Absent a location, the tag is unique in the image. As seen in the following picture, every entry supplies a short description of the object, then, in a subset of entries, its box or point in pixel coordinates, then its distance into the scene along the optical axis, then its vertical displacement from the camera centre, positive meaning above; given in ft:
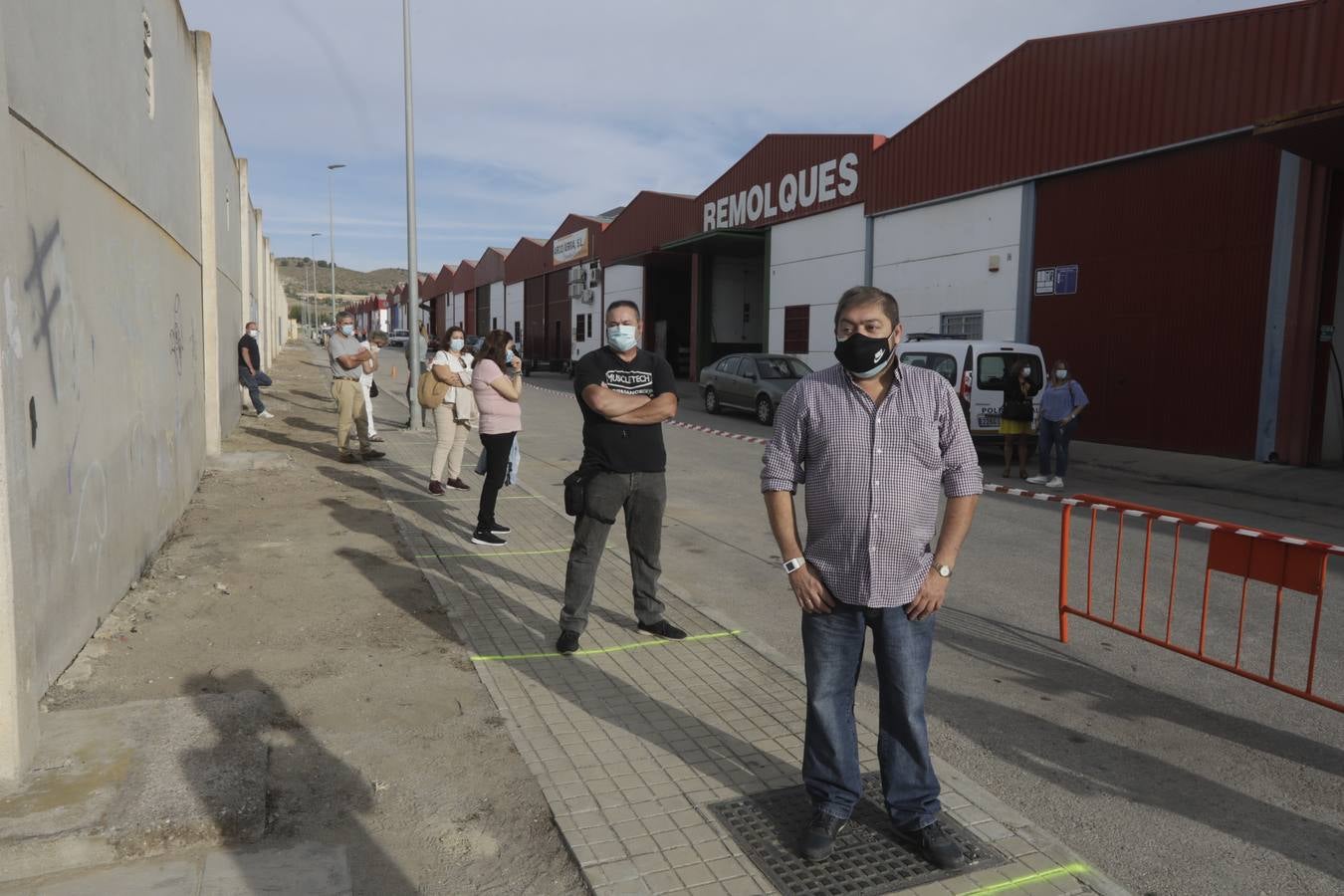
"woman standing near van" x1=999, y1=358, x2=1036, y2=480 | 40.83 -2.52
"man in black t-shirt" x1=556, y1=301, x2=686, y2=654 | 16.58 -1.73
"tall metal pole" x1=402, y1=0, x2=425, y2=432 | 55.06 +5.89
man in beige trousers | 37.99 -1.84
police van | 45.44 -0.77
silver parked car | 64.59 -2.36
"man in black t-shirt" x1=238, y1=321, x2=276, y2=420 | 53.98 -1.78
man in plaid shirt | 9.95 -1.97
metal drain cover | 9.78 -5.49
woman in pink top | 25.39 -2.14
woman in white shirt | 32.45 -2.76
